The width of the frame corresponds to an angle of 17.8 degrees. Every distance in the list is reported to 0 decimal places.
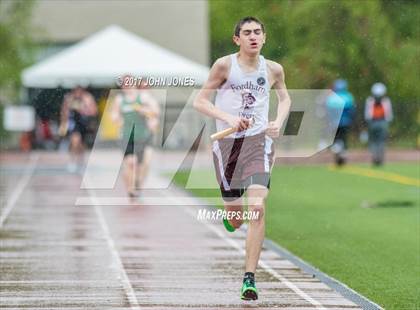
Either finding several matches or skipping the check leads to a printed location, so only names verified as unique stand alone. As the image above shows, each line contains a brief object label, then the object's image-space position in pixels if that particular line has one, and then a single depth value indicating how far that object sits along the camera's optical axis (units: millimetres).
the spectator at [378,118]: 30688
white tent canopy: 31984
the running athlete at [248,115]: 10367
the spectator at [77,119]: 28906
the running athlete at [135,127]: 20578
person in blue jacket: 29500
